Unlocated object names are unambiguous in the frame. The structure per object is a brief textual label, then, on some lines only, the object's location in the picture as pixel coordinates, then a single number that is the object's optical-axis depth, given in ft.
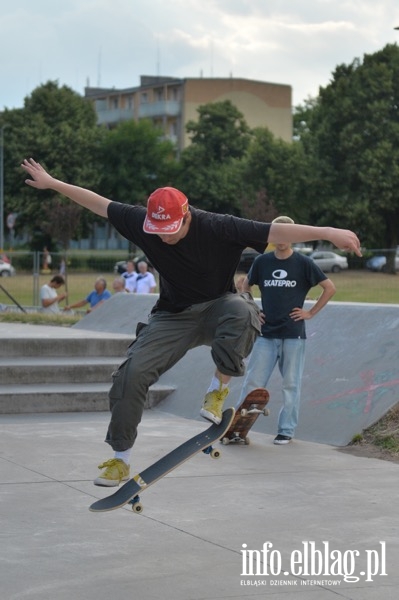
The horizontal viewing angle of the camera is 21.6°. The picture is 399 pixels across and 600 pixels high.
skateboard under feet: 19.12
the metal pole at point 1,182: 223.10
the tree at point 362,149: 198.70
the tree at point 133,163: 253.24
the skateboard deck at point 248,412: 29.91
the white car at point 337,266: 75.34
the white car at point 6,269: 87.88
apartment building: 317.01
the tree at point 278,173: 213.46
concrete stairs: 36.50
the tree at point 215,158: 247.50
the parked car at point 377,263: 69.46
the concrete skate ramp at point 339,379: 31.63
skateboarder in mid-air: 19.40
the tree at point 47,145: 235.40
